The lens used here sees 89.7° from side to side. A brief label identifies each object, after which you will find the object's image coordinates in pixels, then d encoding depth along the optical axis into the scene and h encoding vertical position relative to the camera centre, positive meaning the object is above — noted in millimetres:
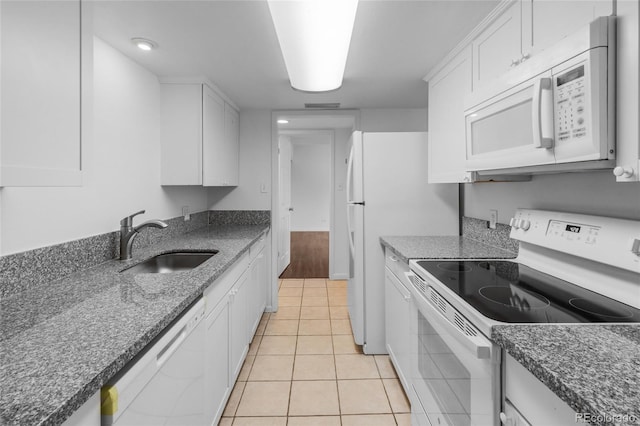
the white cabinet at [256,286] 2506 -688
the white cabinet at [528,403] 692 -461
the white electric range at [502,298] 980 -327
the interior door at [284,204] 4852 +66
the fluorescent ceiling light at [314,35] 1318 +837
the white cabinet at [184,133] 2496 +585
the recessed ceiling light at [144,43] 1842 +965
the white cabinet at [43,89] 771 +316
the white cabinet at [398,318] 1893 -718
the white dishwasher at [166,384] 779 -525
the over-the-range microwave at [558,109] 938 +344
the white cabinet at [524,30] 1080 +735
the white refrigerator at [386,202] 2469 +46
